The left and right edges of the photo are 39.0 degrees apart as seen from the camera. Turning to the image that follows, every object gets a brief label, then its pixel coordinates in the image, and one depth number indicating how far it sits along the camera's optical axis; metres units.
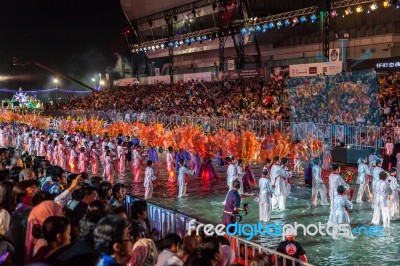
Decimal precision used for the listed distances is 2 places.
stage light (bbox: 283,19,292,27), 28.28
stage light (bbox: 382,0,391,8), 22.00
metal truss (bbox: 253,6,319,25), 26.39
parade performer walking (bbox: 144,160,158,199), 15.55
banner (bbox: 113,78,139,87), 46.80
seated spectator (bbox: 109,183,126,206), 8.13
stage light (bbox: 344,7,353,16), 23.79
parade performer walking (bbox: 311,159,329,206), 14.48
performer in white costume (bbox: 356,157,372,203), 14.82
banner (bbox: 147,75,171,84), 41.73
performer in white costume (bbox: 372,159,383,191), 13.31
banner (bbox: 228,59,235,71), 33.32
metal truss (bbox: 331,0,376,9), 22.92
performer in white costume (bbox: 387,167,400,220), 12.70
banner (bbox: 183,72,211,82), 36.12
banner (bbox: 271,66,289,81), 27.78
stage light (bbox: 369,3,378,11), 22.58
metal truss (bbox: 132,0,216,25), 39.01
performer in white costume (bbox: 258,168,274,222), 12.70
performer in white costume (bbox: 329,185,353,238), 10.97
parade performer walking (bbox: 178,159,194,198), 15.97
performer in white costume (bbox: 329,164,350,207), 12.92
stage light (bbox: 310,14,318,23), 26.44
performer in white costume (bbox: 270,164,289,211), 14.09
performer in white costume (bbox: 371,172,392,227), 12.08
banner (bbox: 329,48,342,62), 23.27
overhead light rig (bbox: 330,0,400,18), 22.37
